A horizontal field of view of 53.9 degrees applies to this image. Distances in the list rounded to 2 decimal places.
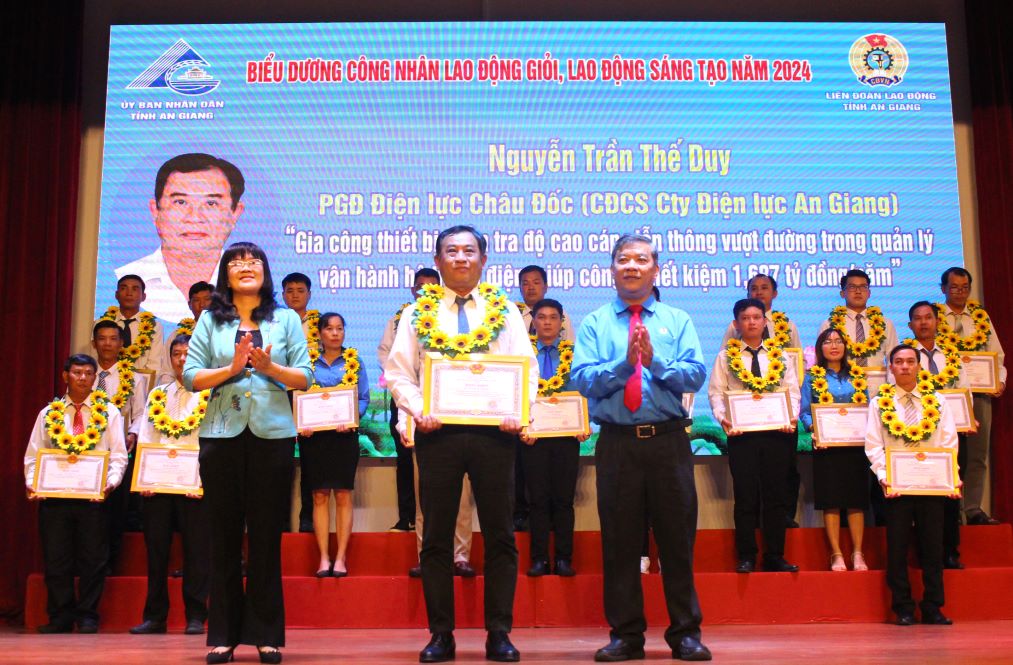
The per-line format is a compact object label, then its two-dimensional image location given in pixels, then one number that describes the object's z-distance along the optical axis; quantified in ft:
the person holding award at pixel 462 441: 11.68
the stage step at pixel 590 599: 17.54
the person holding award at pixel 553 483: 18.22
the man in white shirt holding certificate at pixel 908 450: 17.21
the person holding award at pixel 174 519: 17.11
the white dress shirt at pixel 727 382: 19.06
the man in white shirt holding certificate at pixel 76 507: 17.76
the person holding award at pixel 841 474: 18.66
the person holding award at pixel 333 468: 18.38
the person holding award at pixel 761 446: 18.30
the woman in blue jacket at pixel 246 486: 11.32
